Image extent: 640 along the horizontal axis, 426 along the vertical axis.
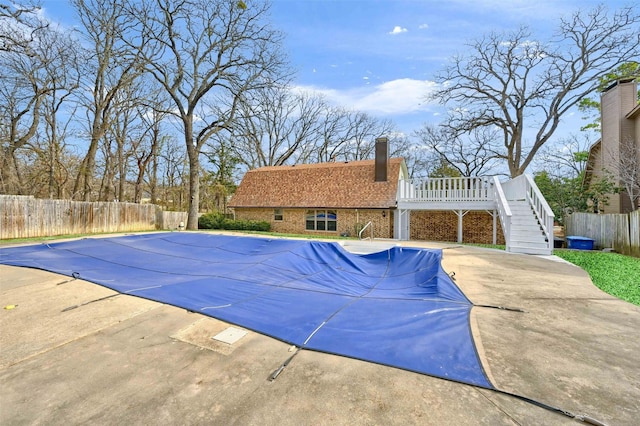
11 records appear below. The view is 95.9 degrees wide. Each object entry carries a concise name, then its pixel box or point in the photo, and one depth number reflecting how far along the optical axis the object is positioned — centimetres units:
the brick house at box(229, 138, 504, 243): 1469
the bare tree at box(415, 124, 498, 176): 2375
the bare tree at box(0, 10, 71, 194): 1409
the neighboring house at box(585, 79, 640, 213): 1173
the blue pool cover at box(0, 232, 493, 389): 274
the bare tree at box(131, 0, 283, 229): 1592
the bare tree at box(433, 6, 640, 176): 1430
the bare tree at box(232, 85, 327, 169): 2841
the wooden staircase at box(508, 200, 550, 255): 869
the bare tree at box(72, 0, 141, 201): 1512
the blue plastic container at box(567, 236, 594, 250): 1028
